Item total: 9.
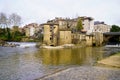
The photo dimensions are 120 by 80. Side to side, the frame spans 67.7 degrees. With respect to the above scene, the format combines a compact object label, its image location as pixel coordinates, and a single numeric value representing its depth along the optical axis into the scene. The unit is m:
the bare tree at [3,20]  43.68
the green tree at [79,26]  38.51
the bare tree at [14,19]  44.46
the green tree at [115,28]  43.59
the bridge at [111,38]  33.32
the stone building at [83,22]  40.13
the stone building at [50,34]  28.28
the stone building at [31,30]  58.20
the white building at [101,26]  58.79
